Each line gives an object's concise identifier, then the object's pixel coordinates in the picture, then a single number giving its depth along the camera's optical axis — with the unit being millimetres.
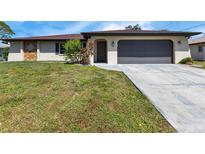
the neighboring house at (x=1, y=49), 23196
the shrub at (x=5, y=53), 21681
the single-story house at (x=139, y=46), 13808
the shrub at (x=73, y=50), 12738
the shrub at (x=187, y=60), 13665
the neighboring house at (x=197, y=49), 19282
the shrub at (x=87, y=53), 12889
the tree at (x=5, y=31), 25872
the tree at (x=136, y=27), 35649
